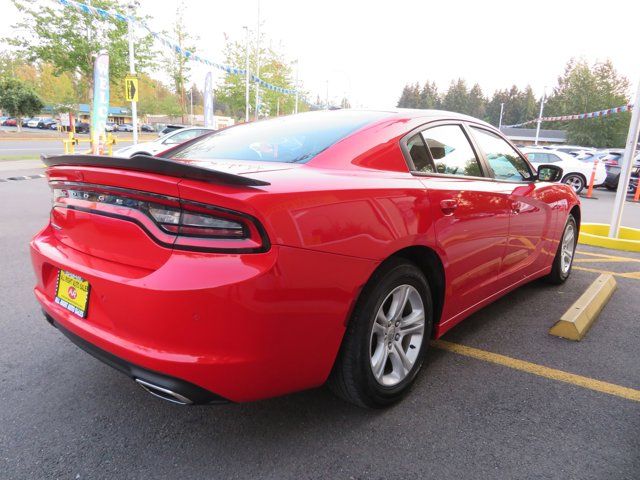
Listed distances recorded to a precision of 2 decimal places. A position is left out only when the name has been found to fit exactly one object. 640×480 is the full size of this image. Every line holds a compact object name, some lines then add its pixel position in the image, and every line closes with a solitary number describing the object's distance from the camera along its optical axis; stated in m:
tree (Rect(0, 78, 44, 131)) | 40.81
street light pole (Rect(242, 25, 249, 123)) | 29.99
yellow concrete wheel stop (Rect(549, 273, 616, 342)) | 3.31
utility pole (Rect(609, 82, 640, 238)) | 6.09
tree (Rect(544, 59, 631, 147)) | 53.44
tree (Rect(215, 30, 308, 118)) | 37.84
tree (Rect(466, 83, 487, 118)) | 113.00
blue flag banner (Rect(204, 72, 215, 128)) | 23.06
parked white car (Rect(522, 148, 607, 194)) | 15.87
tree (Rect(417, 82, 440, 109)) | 117.06
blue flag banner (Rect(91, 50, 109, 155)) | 14.84
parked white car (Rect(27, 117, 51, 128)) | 62.60
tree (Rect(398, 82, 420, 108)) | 122.24
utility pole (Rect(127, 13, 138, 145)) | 15.39
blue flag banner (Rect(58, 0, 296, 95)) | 11.74
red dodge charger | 1.68
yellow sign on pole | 14.87
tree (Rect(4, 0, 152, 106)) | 21.06
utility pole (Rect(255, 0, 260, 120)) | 30.25
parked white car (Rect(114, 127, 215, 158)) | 11.77
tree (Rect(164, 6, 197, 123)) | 32.09
